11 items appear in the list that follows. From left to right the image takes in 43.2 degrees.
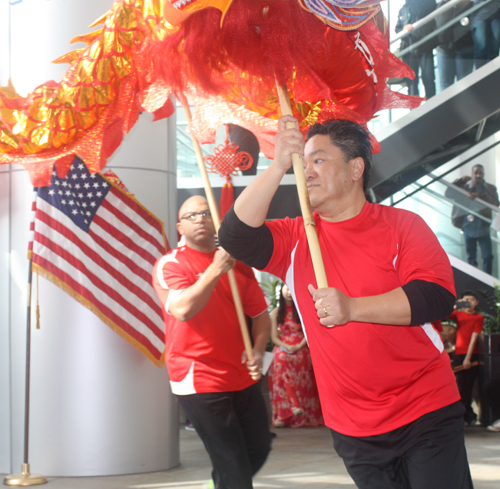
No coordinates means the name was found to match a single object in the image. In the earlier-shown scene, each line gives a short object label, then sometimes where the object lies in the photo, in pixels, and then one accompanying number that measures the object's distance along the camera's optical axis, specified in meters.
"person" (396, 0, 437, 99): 8.81
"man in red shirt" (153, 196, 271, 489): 3.35
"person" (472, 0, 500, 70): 8.63
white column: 4.95
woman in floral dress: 8.19
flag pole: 4.78
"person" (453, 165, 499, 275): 9.57
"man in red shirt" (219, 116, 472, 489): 1.96
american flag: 4.87
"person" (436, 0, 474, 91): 8.73
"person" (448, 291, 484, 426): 7.78
